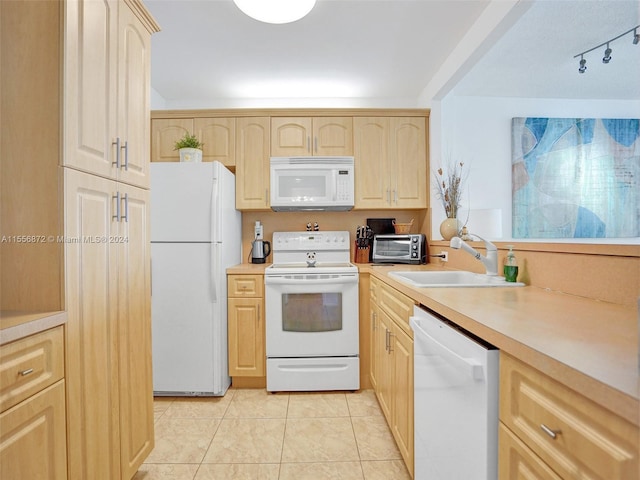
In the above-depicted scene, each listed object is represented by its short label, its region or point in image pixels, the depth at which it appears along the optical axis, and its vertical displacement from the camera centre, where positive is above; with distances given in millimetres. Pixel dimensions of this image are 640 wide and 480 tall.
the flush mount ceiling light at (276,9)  1576 +1166
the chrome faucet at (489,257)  1652 -95
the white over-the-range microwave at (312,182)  2766 +504
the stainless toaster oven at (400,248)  2686 -76
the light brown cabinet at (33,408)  811 -463
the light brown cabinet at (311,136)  2830 +927
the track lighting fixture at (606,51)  2005 +1318
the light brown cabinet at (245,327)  2471 -675
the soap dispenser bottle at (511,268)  1536 -140
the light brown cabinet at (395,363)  1460 -673
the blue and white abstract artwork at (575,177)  2871 +562
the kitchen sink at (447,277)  1692 -224
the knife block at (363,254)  2975 -135
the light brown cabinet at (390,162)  2848 +695
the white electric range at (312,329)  2418 -682
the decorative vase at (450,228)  2150 +76
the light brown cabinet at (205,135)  2805 +926
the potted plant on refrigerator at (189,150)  2547 +728
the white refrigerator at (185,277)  2309 -267
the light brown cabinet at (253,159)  2814 +716
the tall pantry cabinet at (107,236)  1047 +17
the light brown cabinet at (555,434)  462 -335
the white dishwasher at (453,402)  771 -482
